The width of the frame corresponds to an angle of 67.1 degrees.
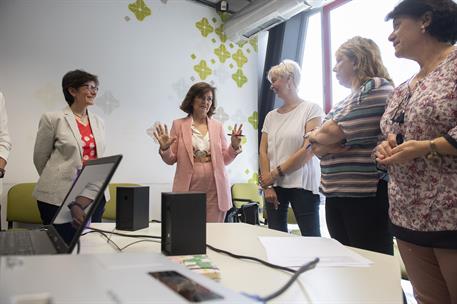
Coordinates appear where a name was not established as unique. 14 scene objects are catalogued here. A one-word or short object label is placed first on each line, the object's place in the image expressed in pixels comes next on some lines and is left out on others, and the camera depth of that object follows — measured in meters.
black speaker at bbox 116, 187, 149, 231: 1.33
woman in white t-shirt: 1.98
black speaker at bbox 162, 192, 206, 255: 0.91
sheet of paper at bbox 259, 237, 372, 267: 0.84
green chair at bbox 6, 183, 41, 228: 2.75
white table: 0.64
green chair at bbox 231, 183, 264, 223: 3.57
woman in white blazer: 2.03
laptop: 0.76
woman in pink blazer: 2.10
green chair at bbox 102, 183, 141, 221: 2.95
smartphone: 0.42
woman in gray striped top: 1.42
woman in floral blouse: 1.06
